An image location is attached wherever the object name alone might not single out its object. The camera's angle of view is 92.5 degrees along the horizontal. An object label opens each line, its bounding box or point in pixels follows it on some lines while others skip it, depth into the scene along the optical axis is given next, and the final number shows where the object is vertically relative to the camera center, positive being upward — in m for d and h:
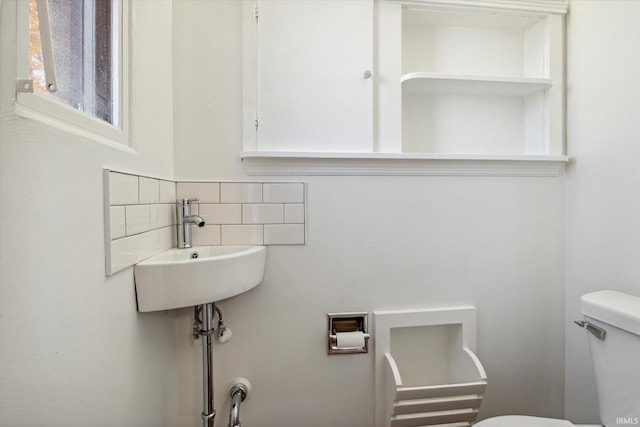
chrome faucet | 1.15 -0.04
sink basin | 0.87 -0.20
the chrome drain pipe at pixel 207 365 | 1.10 -0.56
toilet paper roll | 1.22 -0.52
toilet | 0.92 -0.47
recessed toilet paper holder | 1.23 -0.50
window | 0.51 +0.32
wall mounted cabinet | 1.24 +0.55
